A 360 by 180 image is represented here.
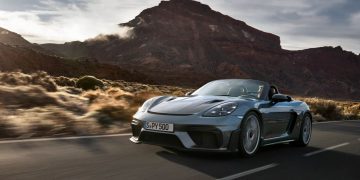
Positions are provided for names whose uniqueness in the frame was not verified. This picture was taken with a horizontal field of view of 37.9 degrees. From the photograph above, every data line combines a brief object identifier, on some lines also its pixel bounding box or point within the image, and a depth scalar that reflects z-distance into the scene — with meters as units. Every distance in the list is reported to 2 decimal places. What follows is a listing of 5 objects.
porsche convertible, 7.27
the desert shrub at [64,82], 38.04
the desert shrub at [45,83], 19.89
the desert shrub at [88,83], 38.62
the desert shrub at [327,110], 25.35
